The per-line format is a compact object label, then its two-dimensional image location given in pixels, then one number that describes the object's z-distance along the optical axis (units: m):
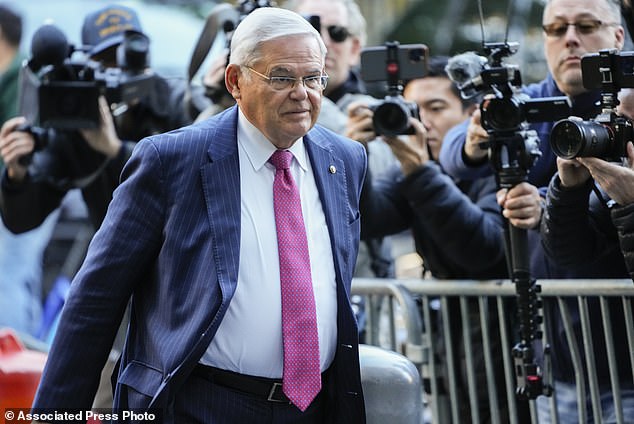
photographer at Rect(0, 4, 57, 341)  15.98
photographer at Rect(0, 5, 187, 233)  11.95
